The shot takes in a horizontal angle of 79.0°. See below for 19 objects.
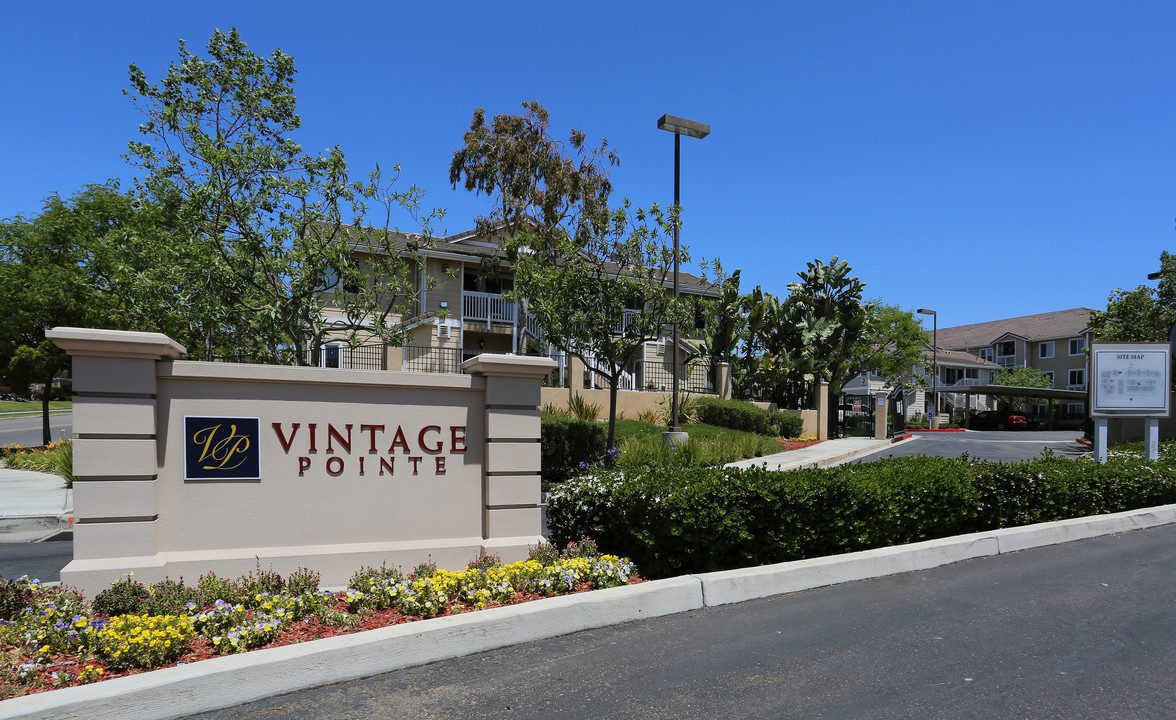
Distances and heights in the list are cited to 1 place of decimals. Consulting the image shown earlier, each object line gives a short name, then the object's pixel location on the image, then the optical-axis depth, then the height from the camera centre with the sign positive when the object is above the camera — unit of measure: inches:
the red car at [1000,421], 1843.0 -136.4
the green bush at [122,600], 202.4 -69.9
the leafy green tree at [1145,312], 1059.3 +90.5
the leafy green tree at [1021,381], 2190.0 -36.4
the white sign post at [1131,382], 485.4 -7.6
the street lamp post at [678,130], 613.0 +206.1
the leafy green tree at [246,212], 426.9 +90.5
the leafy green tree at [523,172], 1041.5 +281.3
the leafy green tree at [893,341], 1793.8 +66.6
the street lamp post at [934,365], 1845.5 +6.7
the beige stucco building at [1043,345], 2343.8 +88.6
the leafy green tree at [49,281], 758.5 +79.3
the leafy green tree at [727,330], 1126.5 +57.1
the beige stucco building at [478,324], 983.0 +55.9
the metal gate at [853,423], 1346.8 -109.8
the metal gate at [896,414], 1354.6 -91.9
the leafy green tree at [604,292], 585.3 +59.2
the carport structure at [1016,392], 1749.5 -58.5
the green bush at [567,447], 602.5 -72.4
